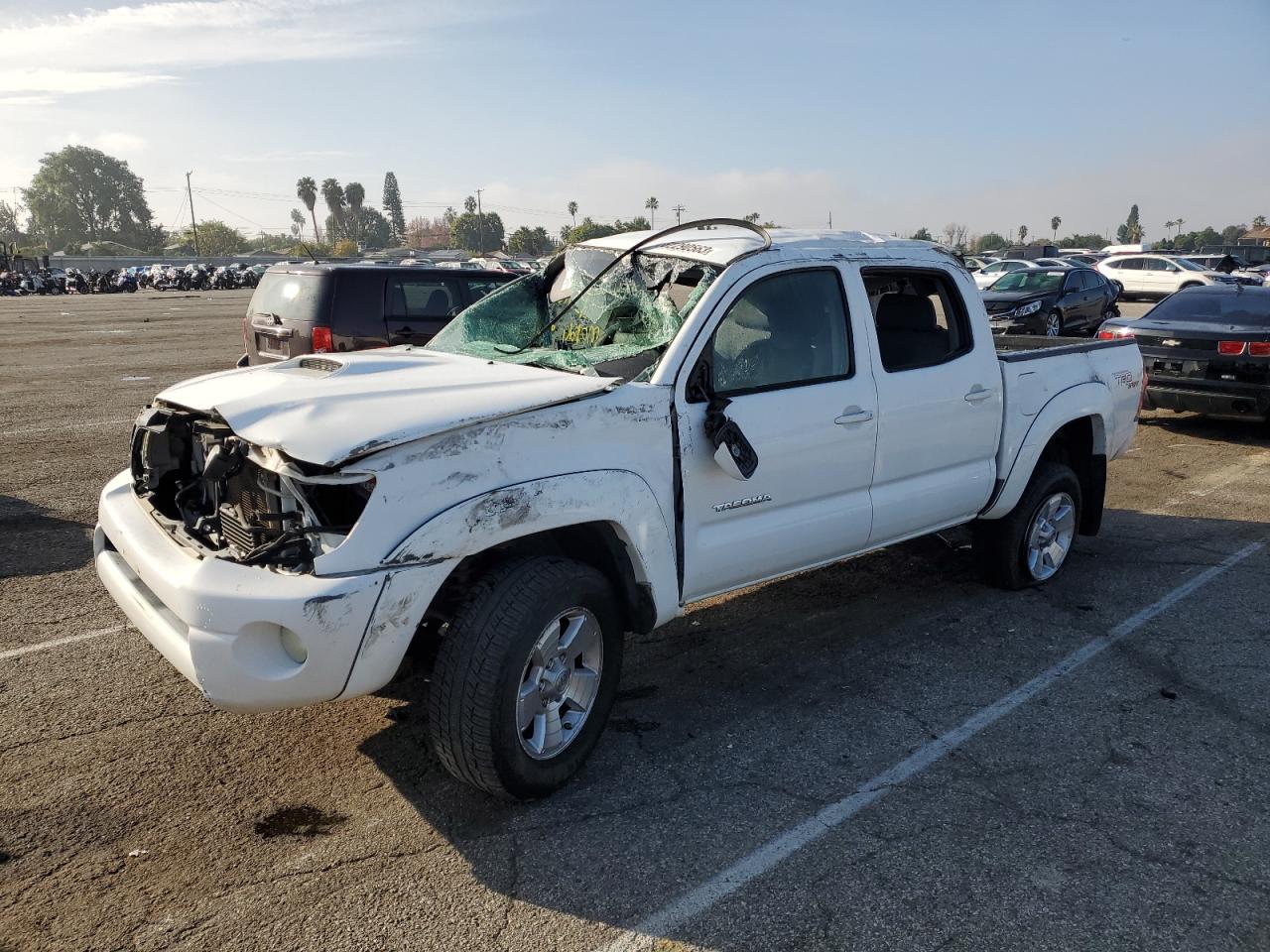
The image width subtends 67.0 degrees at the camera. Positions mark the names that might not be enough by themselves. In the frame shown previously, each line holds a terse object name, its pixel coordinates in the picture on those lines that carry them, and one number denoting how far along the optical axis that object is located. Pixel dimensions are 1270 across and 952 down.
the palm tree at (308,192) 178.62
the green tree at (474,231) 156.38
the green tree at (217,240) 151.25
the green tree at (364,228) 179.75
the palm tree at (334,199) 179.00
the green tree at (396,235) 183.88
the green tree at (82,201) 174.38
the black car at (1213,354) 9.64
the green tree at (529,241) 127.65
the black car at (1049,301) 17.09
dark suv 9.45
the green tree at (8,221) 177.38
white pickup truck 2.95
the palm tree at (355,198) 185.62
